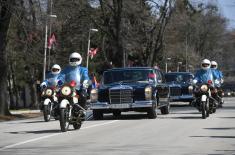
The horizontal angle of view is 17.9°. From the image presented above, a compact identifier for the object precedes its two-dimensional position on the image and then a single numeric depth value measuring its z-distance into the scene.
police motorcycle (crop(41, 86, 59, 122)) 25.61
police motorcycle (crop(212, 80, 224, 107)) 27.38
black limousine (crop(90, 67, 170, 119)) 25.14
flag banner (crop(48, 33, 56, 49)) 47.03
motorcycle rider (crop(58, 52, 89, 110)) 19.58
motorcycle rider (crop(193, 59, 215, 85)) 26.41
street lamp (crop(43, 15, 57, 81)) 45.79
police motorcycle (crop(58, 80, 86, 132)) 18.59
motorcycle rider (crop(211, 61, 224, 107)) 27.84
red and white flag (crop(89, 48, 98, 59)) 63.22
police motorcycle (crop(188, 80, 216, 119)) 25.19
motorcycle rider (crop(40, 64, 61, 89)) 26.33
